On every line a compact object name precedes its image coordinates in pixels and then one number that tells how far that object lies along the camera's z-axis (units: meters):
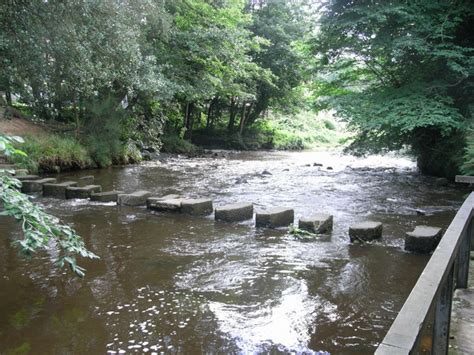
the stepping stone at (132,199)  8.13
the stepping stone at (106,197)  8.37
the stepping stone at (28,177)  9.65
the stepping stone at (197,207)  7.37
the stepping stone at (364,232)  5.81
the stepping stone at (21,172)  10.46
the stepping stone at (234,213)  7.00
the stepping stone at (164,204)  7.52
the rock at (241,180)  11.68
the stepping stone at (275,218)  6.58
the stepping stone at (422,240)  5.27
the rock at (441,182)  11.71
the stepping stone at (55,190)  8.70
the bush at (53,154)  11.99
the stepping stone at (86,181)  10.44
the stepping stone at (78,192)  8.60
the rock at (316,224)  6.22
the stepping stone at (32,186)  9.12
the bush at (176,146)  22.44
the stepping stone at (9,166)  10.80
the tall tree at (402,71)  10.18
